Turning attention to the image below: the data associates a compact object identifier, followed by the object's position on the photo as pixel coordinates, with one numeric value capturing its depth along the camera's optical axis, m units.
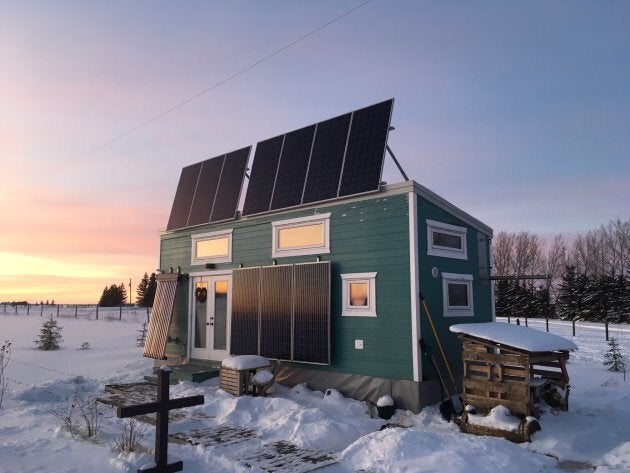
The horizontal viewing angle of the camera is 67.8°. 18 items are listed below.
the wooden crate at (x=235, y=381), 9.70
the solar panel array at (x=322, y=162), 9.80
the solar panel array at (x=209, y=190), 12.66
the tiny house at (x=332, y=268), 9.14
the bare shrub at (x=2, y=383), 9.69
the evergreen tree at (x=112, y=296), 77.75
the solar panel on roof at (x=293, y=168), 11.01
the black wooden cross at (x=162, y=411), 5.02
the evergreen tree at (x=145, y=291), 63.94
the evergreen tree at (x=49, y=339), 19.58
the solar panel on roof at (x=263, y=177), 11.70
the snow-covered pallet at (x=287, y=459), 5.79
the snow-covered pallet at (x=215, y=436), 6.82
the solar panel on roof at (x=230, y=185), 12.51
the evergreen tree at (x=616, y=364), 14.26
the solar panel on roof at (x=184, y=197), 14.03
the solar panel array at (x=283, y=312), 10.01
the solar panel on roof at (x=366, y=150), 9.62
